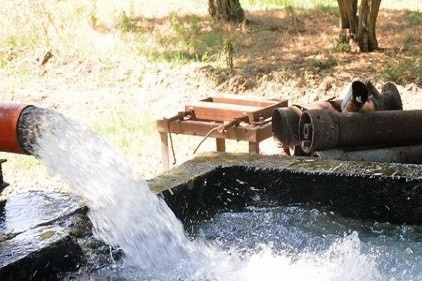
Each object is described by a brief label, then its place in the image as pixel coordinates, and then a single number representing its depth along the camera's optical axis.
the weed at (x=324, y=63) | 10.32
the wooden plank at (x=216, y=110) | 5.97
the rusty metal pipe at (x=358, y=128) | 4.59
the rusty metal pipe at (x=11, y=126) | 2.68
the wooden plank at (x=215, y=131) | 5.55
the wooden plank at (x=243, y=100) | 6.41
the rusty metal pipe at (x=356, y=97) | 4.94
